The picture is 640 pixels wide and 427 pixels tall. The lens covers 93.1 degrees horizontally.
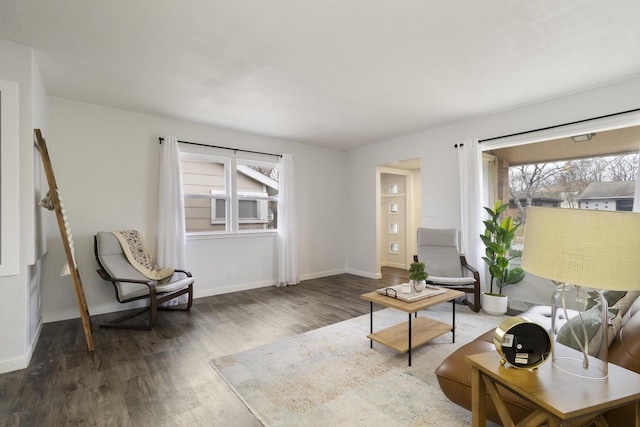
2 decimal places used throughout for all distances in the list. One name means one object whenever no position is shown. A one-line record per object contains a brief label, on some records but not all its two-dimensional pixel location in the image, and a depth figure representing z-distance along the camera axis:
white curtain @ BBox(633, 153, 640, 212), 2.92
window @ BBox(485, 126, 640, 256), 3.35
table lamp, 0.98
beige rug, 1.82
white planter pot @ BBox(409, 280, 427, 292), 2.75
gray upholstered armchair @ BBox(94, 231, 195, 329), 3.25
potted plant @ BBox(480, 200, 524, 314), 3.68
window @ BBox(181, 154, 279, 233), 4.58
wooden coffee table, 2.49
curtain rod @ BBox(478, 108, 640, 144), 3.04
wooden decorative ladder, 2.67
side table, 1.03
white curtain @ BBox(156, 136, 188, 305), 4.04
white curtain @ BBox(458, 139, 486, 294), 4.13
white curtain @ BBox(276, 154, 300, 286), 5.16
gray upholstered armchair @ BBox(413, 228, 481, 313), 3.84
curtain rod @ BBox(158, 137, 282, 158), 4.32
